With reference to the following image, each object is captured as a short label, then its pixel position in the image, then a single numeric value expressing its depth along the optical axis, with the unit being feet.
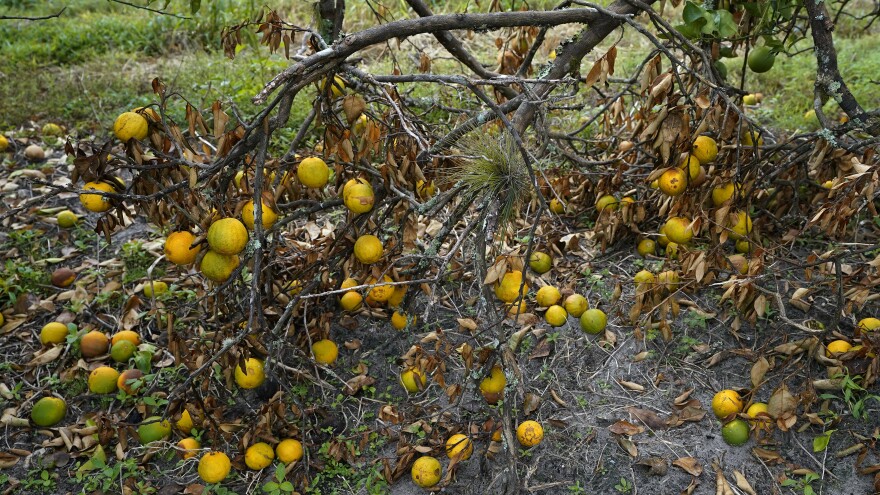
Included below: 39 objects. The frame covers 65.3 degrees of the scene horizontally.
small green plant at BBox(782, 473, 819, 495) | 7.91
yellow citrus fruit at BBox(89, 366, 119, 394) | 9.74
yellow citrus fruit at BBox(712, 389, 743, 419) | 8.44
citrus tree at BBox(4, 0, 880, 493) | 7.30
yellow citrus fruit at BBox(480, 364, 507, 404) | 7.74
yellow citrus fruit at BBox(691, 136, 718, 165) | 8.54
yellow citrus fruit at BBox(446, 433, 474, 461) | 7.80
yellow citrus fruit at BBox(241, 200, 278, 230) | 7.45
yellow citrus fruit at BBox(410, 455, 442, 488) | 8.15
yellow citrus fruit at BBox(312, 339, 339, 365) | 9.22
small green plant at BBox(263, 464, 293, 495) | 8.43
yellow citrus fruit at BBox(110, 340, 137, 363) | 10.23
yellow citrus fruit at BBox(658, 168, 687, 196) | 8.56
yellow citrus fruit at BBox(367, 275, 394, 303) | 8.90
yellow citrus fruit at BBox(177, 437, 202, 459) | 8.76
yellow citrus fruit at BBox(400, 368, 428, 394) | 8.91
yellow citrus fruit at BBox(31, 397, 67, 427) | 9.50
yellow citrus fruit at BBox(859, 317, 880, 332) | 8.84
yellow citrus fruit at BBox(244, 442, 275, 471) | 8.66
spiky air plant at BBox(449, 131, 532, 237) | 7.29
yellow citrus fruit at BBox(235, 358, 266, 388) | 8.48
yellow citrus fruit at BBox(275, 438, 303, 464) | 8.70
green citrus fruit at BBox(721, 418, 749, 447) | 8.29
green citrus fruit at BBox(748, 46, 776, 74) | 9.95
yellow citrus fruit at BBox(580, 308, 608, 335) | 9.87
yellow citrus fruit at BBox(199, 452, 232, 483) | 8.34
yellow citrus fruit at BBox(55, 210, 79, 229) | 13.05
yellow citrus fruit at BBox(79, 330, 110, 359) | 10.35
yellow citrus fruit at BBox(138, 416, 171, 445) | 9.07
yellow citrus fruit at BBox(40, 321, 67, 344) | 10.58
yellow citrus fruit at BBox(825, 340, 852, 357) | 8.71
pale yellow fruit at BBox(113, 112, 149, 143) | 6.85
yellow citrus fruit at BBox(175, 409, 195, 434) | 9.17
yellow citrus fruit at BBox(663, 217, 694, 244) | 9.05
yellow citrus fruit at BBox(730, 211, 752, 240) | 9.48
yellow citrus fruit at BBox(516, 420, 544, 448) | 8.30
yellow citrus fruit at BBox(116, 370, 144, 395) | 9.67
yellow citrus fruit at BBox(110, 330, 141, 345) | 10.39
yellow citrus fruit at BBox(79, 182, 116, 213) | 7.66
